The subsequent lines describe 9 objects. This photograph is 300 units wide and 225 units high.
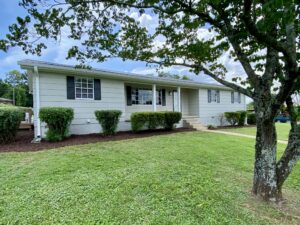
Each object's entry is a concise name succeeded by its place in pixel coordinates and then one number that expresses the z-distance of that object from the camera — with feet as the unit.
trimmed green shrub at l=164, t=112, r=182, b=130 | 39.86
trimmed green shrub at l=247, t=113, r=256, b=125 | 61.52
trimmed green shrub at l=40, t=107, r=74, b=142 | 27.27
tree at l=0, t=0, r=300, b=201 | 9.64
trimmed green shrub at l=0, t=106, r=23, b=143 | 26.35
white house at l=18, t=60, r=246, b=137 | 30.89
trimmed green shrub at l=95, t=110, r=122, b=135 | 31.83
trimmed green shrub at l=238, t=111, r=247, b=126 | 55.46
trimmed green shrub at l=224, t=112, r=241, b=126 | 54.44
